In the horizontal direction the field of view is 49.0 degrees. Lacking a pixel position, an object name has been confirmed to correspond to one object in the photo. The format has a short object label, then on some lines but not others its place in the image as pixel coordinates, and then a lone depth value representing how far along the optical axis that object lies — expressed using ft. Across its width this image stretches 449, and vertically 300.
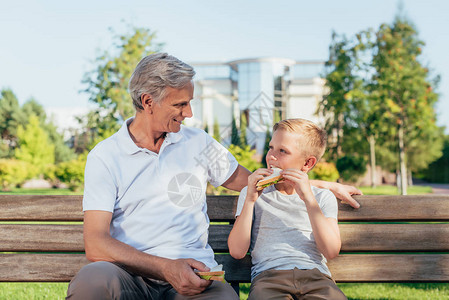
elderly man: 7.69
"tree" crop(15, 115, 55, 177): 92.17
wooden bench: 9.57
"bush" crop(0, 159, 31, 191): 79.36
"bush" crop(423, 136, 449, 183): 129.08
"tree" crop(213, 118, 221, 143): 109.10
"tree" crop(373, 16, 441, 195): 59.82
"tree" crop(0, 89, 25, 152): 128.57
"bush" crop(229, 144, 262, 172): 40.34
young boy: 8.26
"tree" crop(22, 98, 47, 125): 130.11
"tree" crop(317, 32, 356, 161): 63.26
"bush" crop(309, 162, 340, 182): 68.03
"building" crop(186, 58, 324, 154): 129.08
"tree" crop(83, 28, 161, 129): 71.46
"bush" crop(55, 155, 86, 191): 67.02
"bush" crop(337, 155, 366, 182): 77.61
